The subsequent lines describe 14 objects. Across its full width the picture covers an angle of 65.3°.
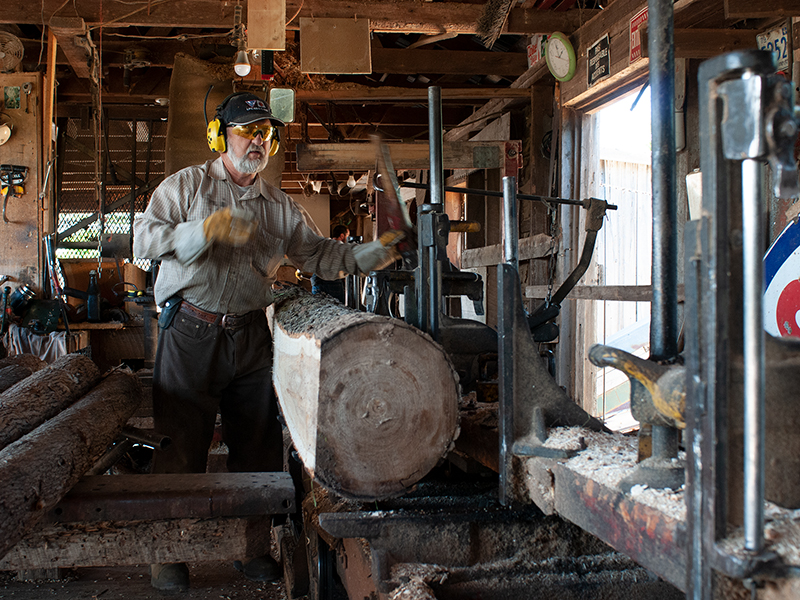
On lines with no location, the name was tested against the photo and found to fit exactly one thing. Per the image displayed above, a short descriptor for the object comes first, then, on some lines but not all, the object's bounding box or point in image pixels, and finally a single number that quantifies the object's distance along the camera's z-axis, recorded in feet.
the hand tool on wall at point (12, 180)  17.43
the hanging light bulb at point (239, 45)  13.94
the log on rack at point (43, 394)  7.30
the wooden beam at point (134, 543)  6.43
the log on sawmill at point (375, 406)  5.09
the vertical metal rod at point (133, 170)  23.94
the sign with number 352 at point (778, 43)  10.07
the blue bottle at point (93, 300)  18.67
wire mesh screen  23.95
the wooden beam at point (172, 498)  6.29
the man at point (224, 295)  8.78
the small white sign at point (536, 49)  16.94
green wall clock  15.11
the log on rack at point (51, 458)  5.33
